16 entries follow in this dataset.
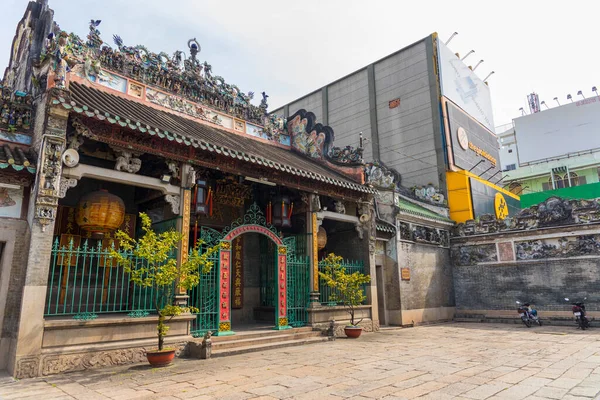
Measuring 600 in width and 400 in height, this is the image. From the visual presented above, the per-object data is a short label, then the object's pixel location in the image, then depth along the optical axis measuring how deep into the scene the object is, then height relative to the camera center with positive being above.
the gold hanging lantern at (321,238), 11.75 +1.38
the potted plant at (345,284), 10.59 +0.01
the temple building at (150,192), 6.57 +2.14
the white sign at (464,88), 21.77 +11.31
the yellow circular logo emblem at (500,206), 21.67 +4.18
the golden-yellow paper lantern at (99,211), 7.72 +1.50
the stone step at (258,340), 8.13 -1.17
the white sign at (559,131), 29.28 +11.33
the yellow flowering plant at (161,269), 6.65 +0.32
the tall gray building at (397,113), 21.09 +9.92
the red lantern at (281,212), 10.98 +2.00
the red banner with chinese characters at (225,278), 8.86 +0.20
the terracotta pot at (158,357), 6.64 -1.13
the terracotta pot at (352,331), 10.55 -1.21
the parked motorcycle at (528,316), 13.48 -1.16
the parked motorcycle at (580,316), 12.50 -1.11
